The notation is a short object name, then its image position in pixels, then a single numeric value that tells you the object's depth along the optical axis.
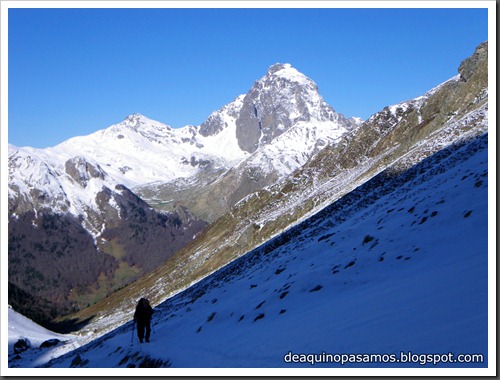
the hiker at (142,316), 30.22
